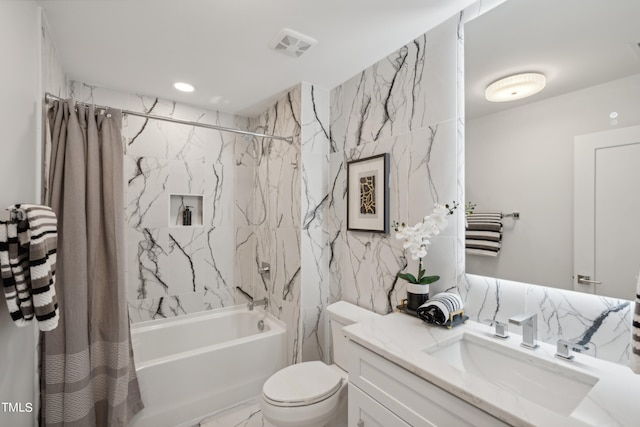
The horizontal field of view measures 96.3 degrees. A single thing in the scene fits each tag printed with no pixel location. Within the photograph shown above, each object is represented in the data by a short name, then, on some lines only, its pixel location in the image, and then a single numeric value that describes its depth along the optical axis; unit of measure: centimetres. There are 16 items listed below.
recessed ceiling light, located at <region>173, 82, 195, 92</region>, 227
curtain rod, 150
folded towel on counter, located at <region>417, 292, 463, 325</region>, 130
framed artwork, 186
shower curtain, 152
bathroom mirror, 104
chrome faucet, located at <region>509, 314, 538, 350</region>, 113
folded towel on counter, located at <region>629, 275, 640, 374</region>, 73
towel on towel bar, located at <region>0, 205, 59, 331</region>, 93
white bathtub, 190
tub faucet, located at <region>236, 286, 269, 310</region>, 264
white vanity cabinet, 89
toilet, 150
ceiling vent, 163
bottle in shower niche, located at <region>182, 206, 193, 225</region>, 268
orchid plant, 146
